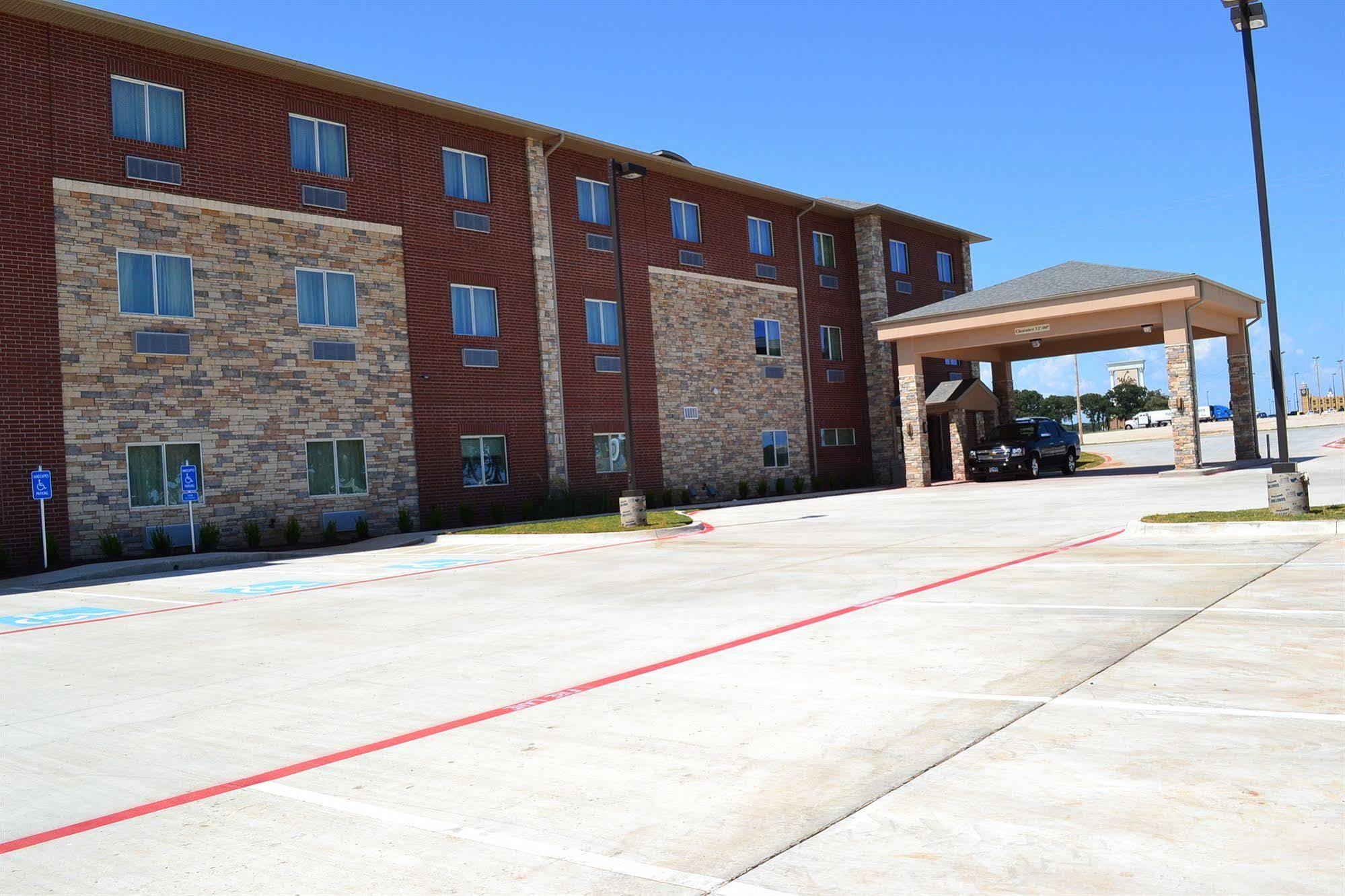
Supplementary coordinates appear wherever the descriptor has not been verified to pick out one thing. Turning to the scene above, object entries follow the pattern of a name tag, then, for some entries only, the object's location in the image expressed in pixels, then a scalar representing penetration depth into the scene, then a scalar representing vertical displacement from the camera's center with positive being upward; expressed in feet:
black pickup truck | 116.26 -0.07
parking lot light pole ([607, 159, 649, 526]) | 69.87 +6.09
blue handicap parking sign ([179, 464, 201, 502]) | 68.13 +1.52
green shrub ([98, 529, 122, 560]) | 65.98 -2.23
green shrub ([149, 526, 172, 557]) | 68.28 -2.32
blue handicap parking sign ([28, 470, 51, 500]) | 62.69 +1.86
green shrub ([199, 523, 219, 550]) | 70.59 -2.29
